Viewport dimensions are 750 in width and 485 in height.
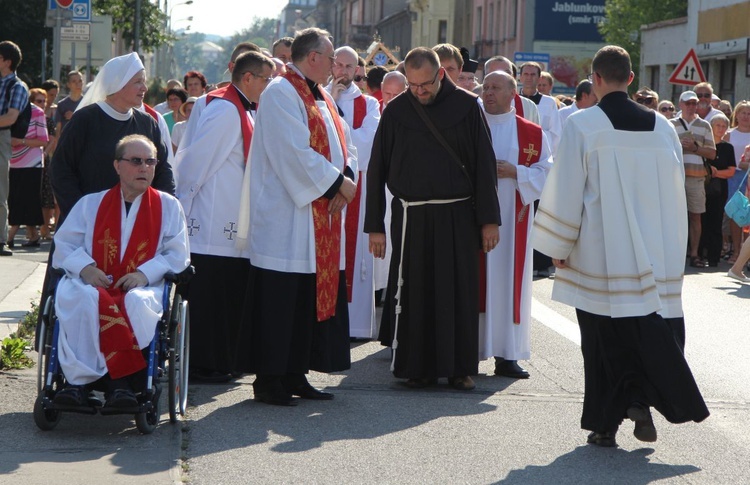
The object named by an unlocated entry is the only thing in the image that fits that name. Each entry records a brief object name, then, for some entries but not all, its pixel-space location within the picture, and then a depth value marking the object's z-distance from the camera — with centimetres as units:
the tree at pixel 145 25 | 4762
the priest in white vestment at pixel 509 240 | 881
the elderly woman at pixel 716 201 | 1656
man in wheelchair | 667
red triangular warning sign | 2342
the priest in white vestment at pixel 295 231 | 771
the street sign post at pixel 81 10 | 1806
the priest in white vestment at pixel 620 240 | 671
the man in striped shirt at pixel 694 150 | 1606
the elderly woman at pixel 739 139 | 1678
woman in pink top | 1595
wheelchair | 663
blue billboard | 6085
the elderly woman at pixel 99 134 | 754
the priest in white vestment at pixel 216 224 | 833
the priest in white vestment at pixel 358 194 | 1013
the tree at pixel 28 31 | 3274
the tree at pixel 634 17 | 4756
